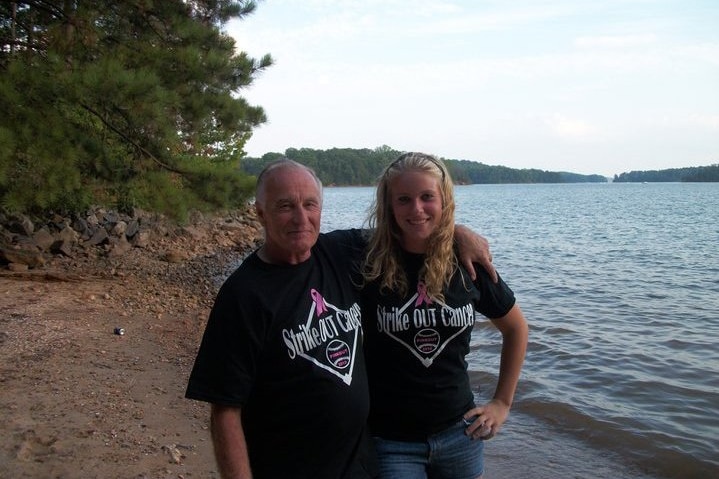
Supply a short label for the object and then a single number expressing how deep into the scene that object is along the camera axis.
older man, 2.01
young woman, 2.45
